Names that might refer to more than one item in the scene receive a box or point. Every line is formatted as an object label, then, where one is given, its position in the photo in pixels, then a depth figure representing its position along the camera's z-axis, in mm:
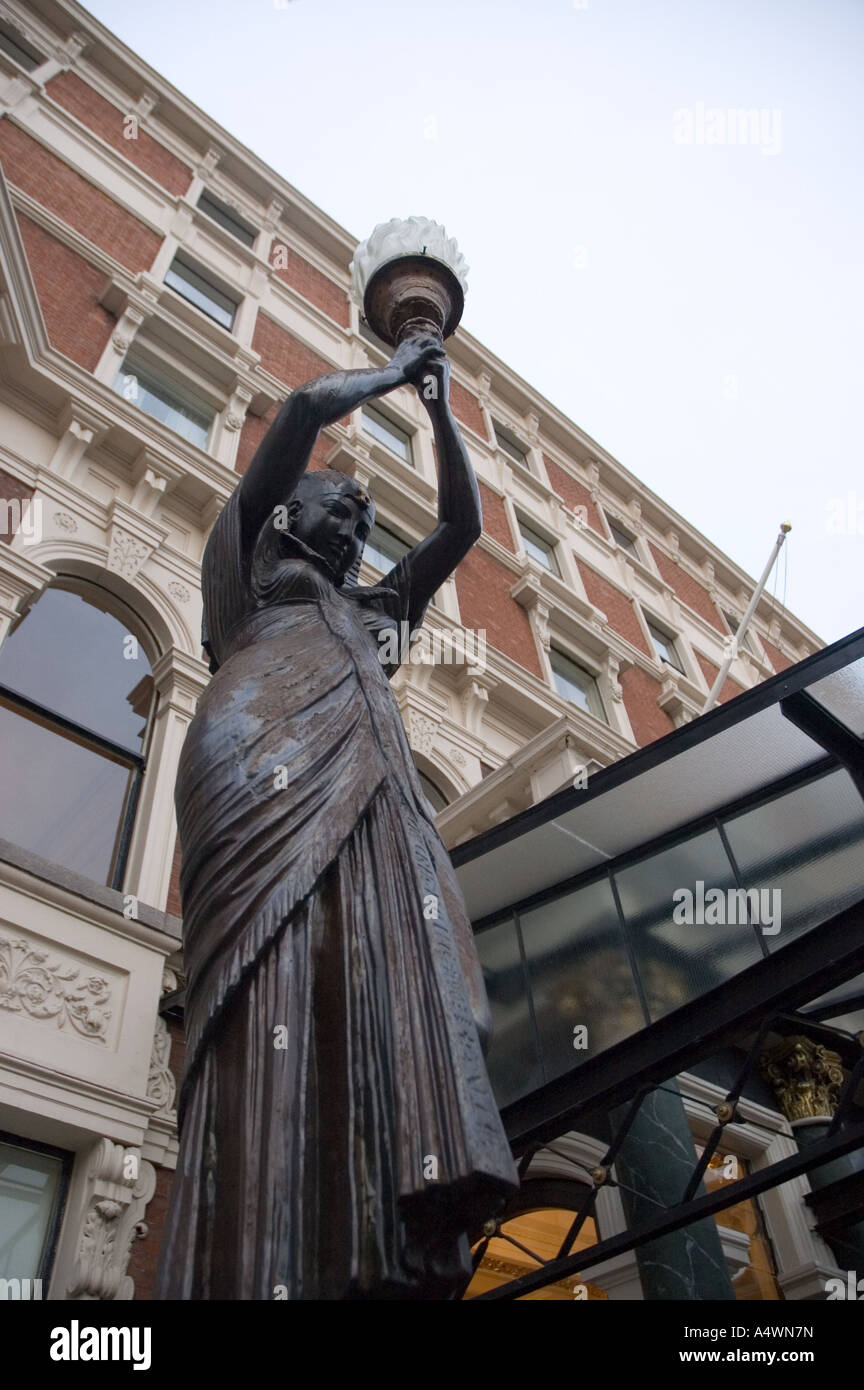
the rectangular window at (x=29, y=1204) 5289
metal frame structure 4422
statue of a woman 1257
